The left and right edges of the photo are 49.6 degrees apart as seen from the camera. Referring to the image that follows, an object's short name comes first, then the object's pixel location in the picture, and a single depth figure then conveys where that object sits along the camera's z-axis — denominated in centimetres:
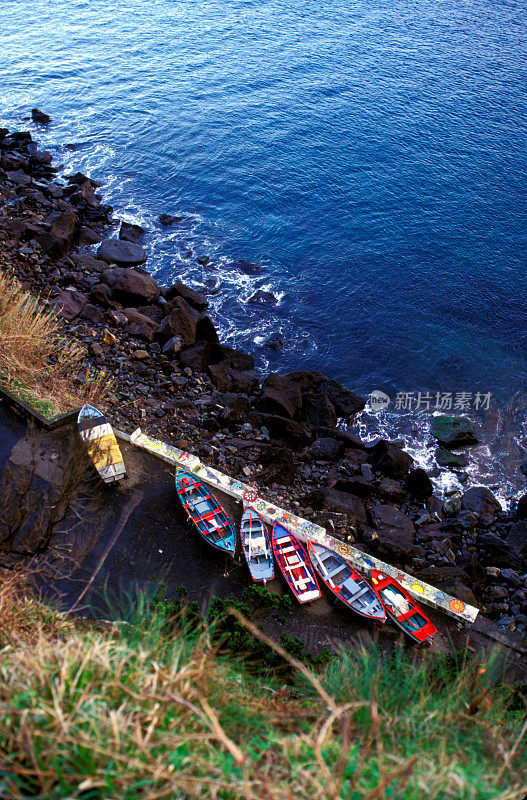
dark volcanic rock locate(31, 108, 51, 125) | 4750
